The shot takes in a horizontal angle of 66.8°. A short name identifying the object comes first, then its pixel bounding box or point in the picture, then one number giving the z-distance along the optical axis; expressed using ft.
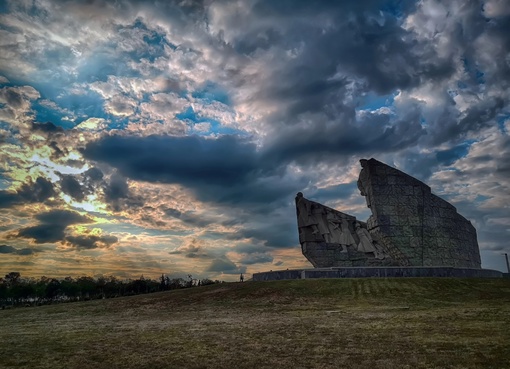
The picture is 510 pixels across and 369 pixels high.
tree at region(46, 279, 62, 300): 245.86
